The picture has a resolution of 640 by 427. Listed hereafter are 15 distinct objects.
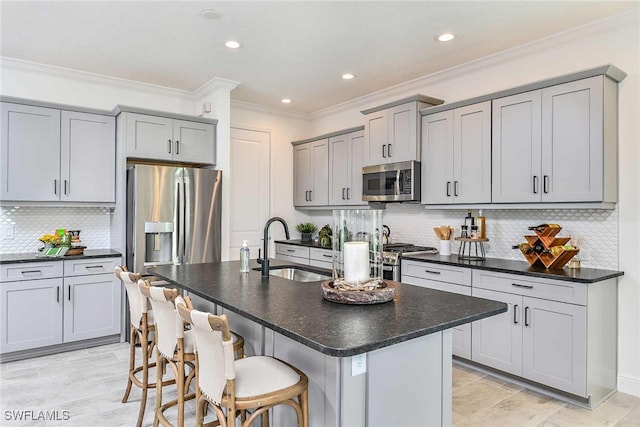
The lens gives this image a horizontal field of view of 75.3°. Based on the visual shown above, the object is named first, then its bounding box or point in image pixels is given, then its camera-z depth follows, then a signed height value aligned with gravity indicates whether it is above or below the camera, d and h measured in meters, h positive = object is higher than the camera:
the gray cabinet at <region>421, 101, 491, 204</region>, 3.64 +0.54
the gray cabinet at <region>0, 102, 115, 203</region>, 3.87 +0.55
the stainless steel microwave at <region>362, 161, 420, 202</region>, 4.18 +0.32
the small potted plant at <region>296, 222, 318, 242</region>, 5.95 -0.25
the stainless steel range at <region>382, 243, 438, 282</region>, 4.03 -0.39
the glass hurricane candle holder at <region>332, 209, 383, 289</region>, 1.95 -0.16
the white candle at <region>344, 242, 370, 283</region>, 1.93 -0.23
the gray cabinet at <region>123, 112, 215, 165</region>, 4.30 +0.79
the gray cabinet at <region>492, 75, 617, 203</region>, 2.95 +0.53
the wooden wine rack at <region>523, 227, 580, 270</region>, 3.06 -0.29
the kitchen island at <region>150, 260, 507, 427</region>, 1.54 -0.57
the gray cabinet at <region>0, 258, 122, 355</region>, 3.68 -0.86
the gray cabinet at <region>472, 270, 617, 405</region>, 2.79 -0.86
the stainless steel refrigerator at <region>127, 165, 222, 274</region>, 4.11 -0.04
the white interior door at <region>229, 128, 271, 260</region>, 5.57 +0.35
